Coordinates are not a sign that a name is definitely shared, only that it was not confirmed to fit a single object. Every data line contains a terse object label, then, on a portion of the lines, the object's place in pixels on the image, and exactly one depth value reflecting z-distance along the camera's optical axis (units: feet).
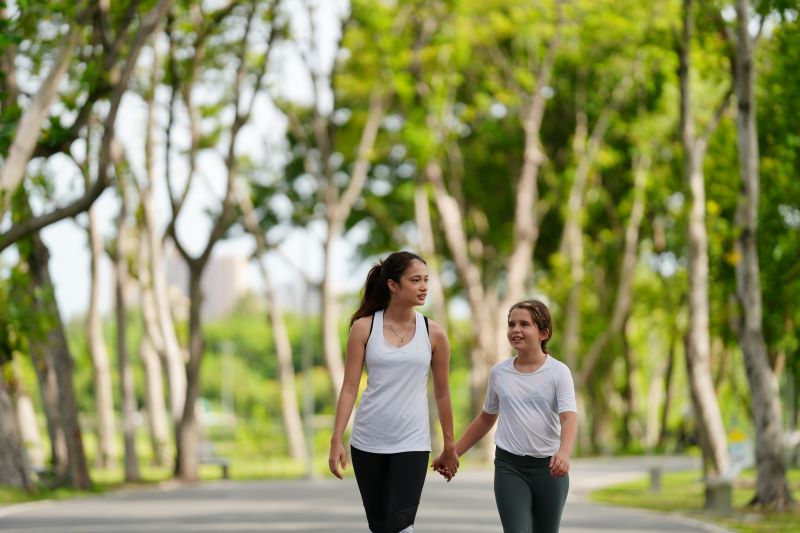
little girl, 25.45
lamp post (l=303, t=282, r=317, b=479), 122.31
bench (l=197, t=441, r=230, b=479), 111.86
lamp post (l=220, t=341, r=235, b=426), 374.63
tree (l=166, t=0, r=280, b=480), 101.30
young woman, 24.82
